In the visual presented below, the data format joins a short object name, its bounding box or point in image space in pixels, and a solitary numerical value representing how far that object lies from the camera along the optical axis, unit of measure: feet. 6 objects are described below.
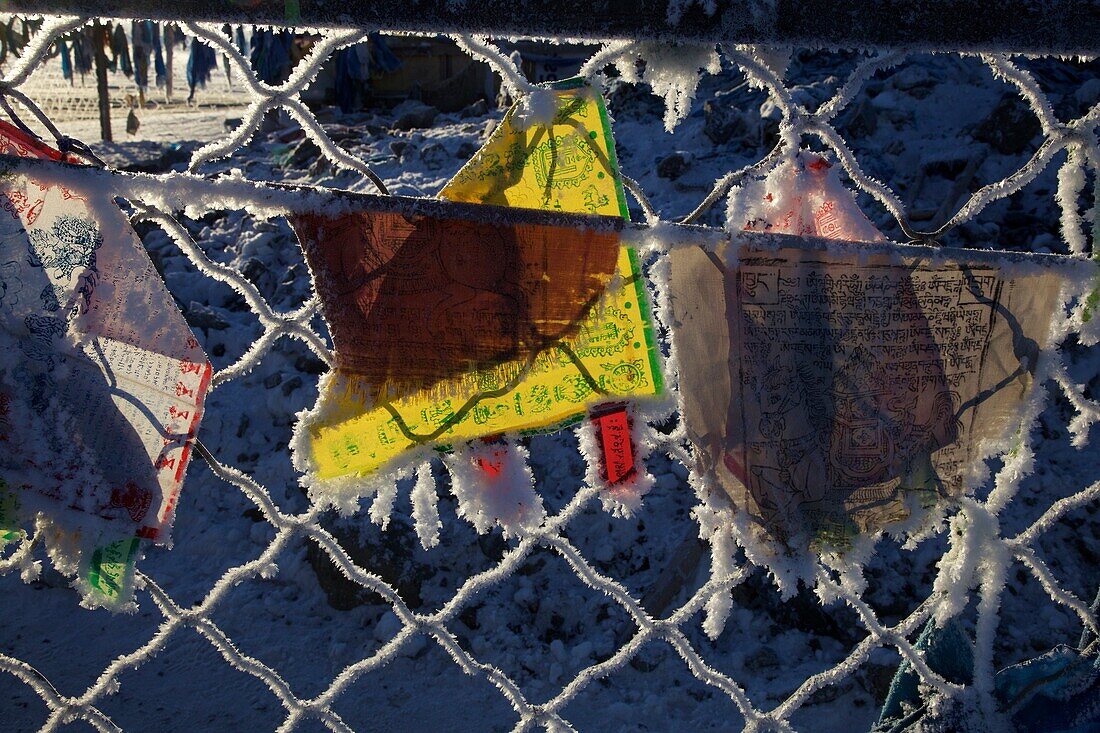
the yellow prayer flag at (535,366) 1.84
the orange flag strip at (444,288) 1.81
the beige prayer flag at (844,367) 1.92
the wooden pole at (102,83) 16.38
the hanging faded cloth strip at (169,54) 21.63
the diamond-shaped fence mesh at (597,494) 1.86
